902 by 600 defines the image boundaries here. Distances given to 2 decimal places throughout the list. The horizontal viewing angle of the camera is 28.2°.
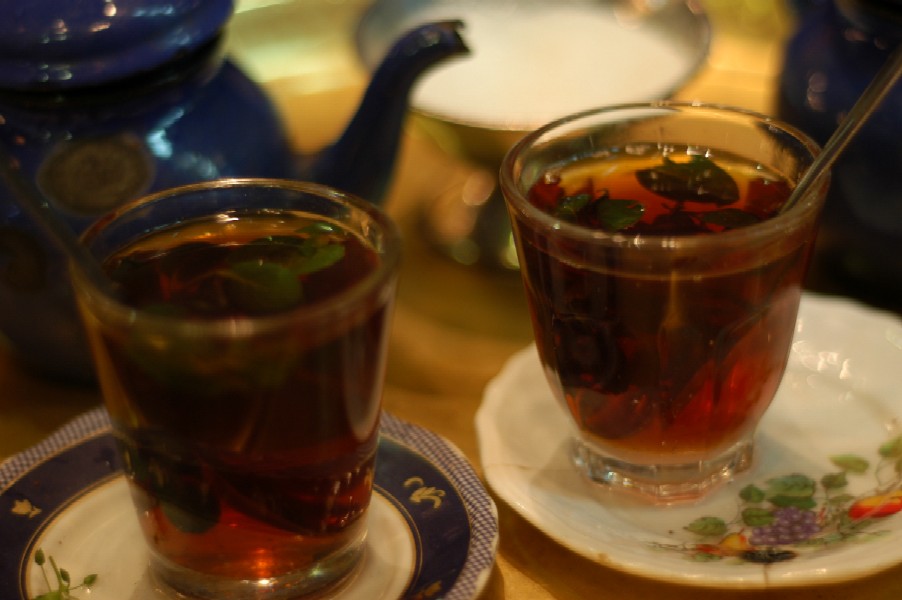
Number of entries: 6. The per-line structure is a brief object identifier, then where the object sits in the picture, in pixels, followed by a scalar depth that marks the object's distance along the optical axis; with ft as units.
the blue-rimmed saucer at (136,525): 1.28
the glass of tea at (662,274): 1.28
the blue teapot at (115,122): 1.44
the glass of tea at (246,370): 1.19
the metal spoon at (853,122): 1.28
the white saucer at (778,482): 1.29
